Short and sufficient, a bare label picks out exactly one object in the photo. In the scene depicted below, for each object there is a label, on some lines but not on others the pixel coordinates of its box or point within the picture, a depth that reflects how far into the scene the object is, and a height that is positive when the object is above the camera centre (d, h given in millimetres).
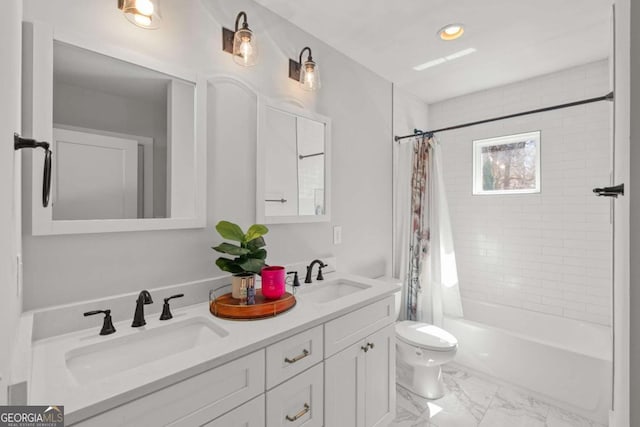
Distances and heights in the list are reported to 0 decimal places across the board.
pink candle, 1316 -321
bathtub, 1813 -1028
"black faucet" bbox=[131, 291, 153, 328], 1070 -359
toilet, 1942 -980
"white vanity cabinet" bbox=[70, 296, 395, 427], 805 -623
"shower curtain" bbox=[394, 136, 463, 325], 2459 -263
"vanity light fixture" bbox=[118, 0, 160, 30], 1138 +809
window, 2664 +485
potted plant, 1253 -176
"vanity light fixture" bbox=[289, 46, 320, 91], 1776 +874
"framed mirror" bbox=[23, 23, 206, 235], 984 +304
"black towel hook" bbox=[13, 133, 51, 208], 592 +110
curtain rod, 1338 +699
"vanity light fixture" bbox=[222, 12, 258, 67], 1435 +851
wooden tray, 1159 -398
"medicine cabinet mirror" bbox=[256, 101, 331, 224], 1630 +297
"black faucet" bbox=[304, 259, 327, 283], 1727 -344
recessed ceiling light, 1830 +1196
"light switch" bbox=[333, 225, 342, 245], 2070 -160
